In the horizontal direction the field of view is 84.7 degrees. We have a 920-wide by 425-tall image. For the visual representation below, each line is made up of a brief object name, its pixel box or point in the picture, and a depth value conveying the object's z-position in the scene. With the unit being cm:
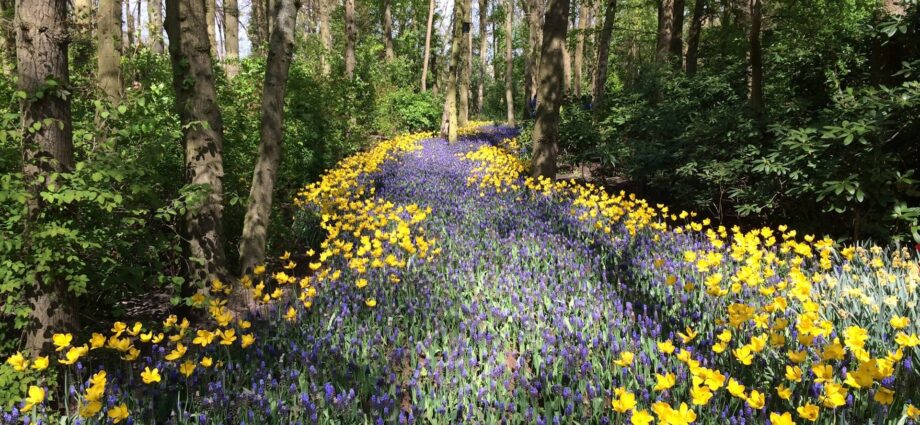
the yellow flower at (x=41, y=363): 232
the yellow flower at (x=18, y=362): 234
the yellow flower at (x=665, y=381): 207
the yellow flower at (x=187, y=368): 246
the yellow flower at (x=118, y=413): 205
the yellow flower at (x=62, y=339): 250
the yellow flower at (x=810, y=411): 185
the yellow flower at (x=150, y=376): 236
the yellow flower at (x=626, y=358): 232
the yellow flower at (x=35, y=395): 208
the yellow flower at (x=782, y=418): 173
